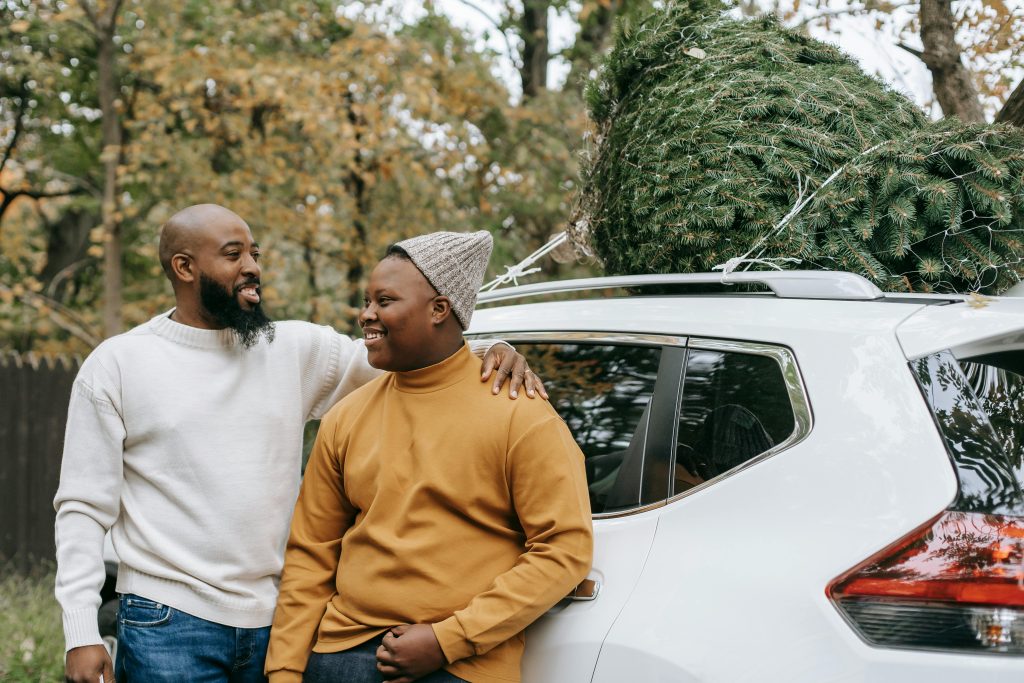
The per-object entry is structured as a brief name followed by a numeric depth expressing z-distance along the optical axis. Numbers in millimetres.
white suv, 1733
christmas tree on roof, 2447
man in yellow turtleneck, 2041
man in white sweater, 2371
